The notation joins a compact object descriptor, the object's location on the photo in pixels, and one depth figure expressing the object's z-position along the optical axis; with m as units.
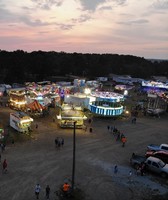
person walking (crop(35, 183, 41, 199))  22.69
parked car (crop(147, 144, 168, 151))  35.12
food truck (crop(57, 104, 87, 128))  45.16
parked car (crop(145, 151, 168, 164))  31.27
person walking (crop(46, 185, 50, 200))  22.62
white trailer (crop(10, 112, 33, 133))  40.75
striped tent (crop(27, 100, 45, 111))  52.09
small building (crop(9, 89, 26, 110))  57.50
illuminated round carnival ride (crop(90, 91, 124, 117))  54.62
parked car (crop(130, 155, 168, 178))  28.20
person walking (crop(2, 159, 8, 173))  27.23
